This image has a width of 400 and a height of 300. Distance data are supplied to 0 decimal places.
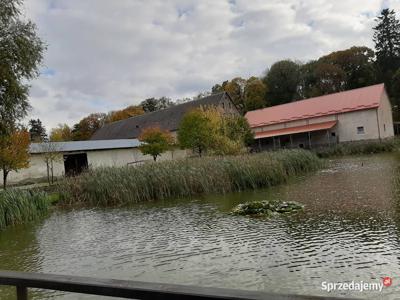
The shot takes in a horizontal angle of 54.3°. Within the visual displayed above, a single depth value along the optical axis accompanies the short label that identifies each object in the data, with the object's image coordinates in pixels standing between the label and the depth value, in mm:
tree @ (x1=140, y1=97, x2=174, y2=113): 72000
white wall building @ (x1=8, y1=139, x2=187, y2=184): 28812
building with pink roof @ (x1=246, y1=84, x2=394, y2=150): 37062
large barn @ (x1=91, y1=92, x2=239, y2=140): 45219
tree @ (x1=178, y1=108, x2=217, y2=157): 27250
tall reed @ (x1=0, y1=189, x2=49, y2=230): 11414
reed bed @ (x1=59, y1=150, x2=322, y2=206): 14258
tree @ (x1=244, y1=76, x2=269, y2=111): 56500
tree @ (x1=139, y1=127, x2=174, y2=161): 32438
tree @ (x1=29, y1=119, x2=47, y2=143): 73688
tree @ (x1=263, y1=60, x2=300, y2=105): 55344
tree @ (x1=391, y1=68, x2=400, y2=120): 43731
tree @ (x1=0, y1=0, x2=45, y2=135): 14977
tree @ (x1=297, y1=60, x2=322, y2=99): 55212
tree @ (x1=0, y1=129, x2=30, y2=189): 21984
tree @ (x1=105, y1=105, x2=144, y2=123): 66562
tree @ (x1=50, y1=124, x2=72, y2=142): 59462
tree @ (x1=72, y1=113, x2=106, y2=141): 67306
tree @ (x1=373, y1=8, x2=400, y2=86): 54281
